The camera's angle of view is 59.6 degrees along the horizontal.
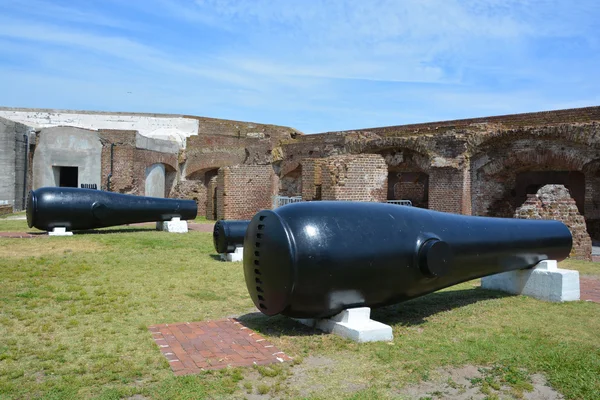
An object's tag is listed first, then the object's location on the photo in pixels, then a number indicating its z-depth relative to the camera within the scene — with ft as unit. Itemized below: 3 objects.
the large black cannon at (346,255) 13.28
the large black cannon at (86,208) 36.24
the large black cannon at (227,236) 28.60
